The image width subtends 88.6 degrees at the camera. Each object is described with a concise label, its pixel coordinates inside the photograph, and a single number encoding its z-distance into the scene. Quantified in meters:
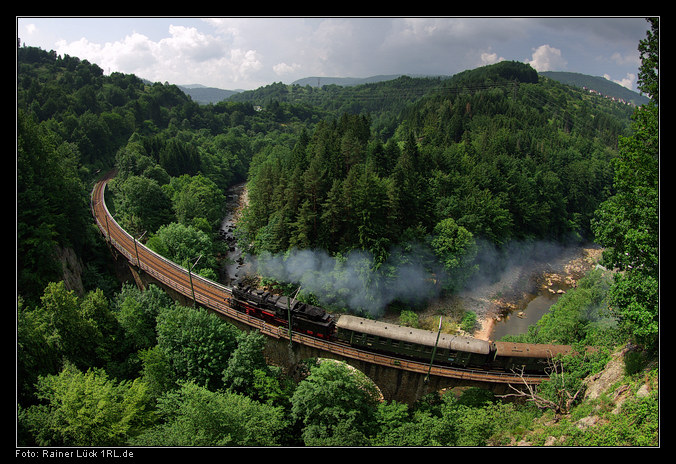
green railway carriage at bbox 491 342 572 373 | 28.97
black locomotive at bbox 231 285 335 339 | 32.19
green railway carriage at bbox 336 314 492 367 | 29.45
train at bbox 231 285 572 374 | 29.23
